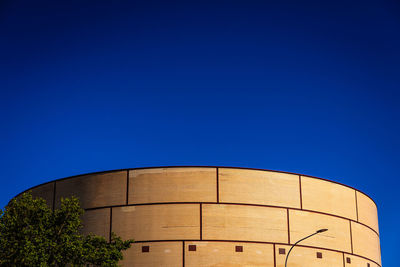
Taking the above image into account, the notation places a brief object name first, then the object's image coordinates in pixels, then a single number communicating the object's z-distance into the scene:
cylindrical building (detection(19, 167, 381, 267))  39.56
